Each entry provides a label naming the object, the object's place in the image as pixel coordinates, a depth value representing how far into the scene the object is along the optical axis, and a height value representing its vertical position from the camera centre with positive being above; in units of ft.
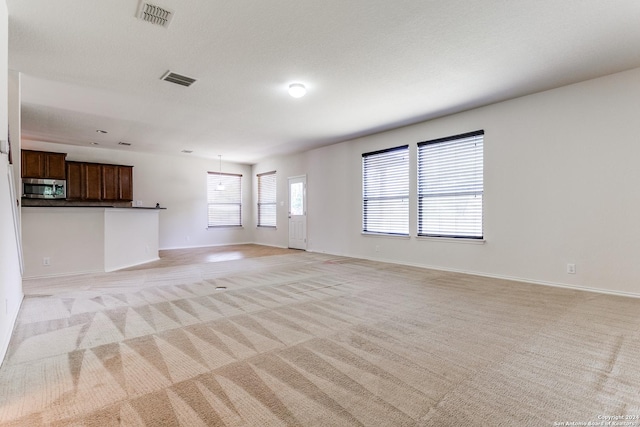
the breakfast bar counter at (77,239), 15.81 -1.47
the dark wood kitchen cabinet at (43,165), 22.22 +3.69
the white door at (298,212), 28.40 +0.11
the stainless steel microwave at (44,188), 21.94 +1.90
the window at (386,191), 20.47 +1.56
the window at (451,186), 16.92 +1.58
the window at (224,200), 33.02 +1.53
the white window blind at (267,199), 32.76 +1.56
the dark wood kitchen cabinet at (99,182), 24.17 +2.67
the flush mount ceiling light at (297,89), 13.69 +5.65
